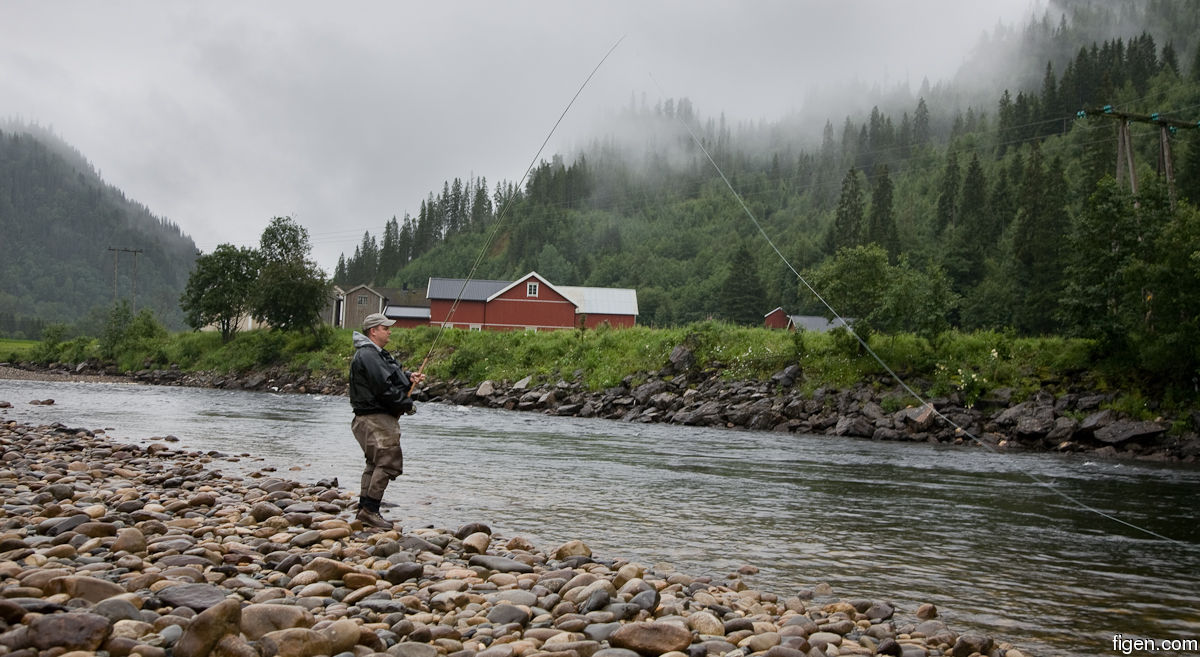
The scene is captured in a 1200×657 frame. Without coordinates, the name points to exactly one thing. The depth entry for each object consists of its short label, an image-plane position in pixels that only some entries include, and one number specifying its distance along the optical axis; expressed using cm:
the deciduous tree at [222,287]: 5641
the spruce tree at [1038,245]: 4769
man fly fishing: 765
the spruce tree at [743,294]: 7562
